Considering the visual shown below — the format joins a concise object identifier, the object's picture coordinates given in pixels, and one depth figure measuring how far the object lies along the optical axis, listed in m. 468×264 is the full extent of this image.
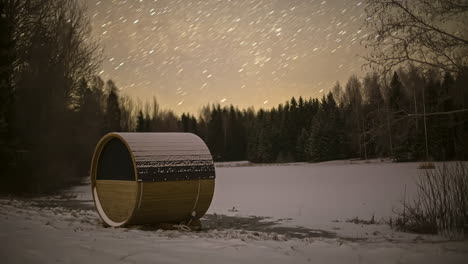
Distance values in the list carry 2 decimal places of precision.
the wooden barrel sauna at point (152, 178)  9.73
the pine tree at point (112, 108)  61.05
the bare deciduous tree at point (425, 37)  8.48
